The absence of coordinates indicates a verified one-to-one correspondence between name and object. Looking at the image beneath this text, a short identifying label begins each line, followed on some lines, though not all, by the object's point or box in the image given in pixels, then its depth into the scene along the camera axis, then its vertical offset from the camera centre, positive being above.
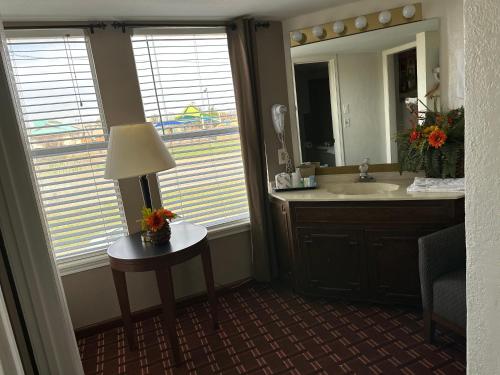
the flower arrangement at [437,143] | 2.43 -0.29
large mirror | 2.62 +0.14
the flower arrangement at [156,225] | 2.24 -0.55
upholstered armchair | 1.98 -0.97
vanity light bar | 2.55 +0.63
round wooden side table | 2.10 -0.73
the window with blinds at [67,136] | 2.38 +0.07
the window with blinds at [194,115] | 2.71 +0.12
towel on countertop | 2.29 -0.56
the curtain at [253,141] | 2.78 -0.14
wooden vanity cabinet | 2.34 -0.93
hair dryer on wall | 2.92 -0.06
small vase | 2.28 -0.63
